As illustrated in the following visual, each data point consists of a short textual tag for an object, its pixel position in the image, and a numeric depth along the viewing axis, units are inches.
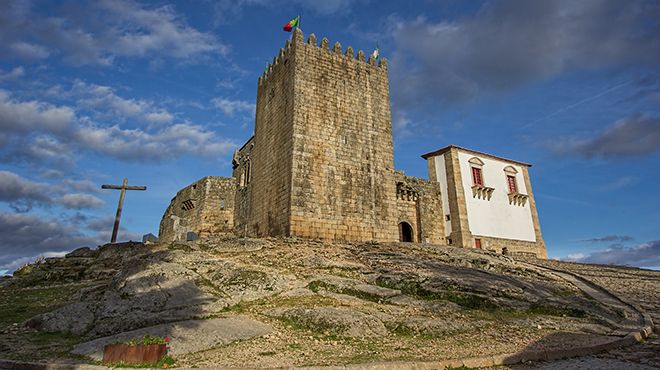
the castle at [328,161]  677.9
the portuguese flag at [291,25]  772.0
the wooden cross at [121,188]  882.1
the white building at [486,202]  1064.2
